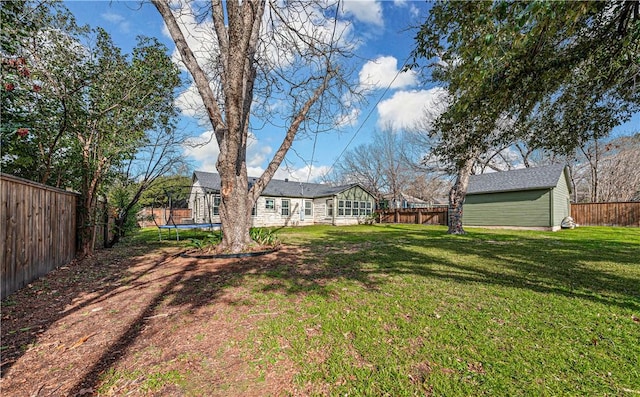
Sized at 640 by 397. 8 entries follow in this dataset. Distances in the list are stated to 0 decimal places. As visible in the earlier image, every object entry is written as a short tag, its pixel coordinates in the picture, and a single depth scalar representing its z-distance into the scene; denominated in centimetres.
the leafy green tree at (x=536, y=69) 273
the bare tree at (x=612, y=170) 2056
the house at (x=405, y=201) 2552
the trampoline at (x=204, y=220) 983
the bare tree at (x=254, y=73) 553
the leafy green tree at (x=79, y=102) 437
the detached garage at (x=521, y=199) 1414
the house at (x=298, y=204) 1788
